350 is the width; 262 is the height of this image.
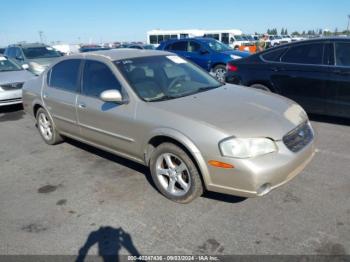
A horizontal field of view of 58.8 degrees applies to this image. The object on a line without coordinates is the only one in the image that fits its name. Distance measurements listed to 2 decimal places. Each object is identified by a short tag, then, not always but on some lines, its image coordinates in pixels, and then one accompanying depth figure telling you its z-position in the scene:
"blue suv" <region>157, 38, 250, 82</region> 11.36
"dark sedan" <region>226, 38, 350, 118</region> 5.30
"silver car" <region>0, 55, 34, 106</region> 7.92
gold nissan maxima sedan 2.88
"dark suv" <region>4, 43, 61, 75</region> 11.63
